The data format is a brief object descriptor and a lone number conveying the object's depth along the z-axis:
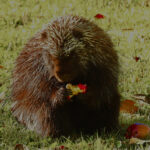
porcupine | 6.80
